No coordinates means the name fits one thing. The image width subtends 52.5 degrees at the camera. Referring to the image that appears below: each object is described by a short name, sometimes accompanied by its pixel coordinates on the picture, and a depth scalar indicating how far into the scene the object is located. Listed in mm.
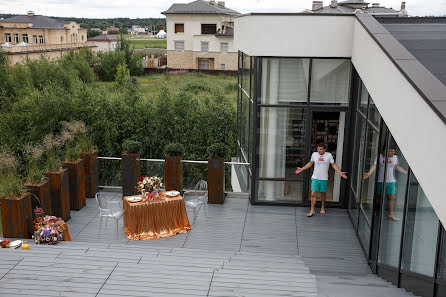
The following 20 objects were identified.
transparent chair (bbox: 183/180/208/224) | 9912
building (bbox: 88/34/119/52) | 76688
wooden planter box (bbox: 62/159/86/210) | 10195
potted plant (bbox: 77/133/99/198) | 10906
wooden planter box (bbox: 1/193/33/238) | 8164
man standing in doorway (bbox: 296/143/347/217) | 9492
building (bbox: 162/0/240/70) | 50281
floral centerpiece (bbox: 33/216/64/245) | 7816
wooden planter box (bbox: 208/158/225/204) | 10523
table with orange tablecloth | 8867
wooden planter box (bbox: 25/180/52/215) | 8719
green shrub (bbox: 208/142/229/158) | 10422
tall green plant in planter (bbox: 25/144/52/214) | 8750
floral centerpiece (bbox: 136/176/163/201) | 9031
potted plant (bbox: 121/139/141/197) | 10781
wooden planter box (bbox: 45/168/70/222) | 9383
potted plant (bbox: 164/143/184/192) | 10797
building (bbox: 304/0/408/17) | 30719
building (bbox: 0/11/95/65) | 62625
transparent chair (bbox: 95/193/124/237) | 9148
